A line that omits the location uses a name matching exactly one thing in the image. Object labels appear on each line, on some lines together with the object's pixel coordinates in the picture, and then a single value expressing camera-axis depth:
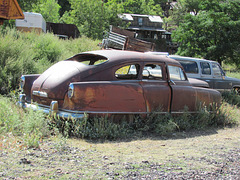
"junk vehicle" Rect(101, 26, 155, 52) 20.58
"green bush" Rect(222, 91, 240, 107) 10.47
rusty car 5.23
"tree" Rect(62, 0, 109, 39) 32.78
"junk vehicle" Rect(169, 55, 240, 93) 10.52
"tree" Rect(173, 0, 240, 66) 21.36
